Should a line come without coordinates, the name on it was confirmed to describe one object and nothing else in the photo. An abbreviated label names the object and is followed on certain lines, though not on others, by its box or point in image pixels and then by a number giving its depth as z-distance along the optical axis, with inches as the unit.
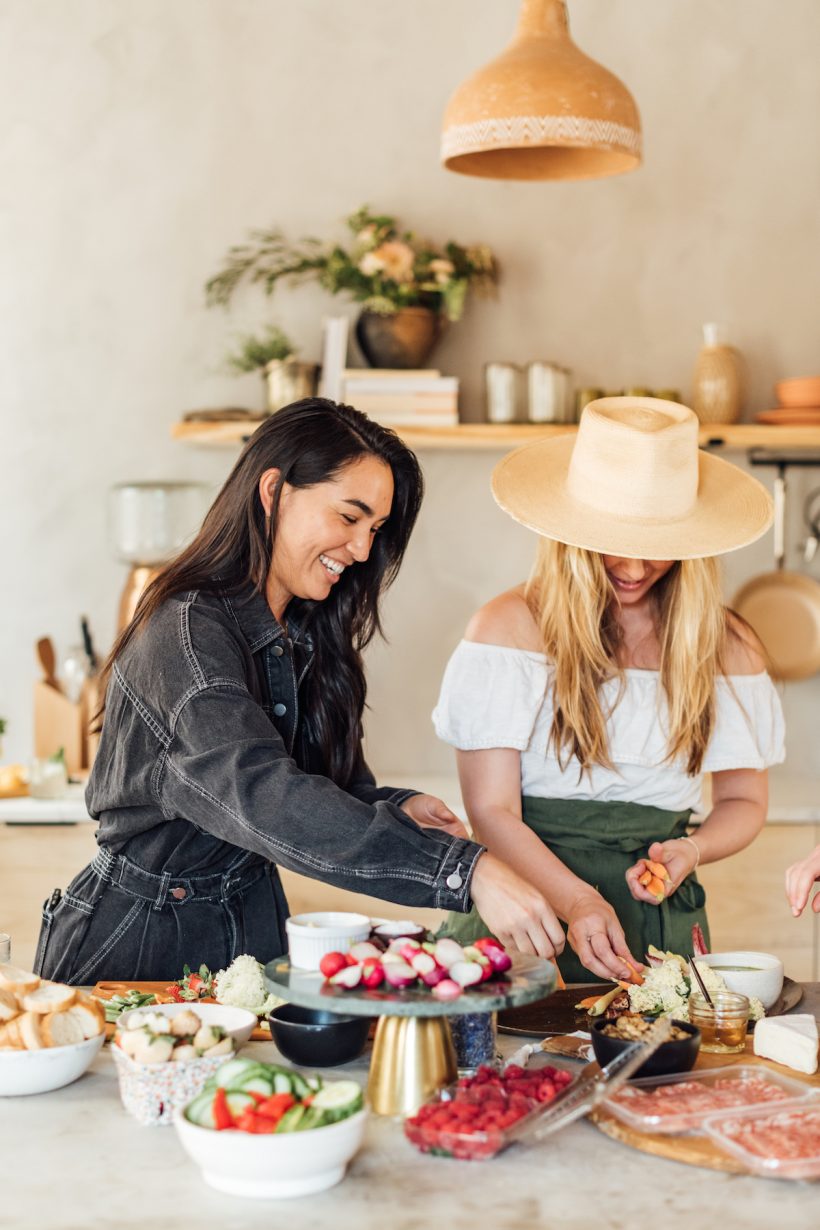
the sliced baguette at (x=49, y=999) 58.3
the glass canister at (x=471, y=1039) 59.5
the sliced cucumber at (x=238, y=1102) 49.1
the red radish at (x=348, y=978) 53.5
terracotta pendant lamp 88.4
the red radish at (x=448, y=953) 55.3
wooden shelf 141.3
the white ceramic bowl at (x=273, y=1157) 47.4
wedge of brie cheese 59.9
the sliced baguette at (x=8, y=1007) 58.2
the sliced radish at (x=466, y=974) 54.2
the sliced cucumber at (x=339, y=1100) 49.1
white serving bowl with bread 57.0
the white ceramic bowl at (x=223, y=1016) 59.3
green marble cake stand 52.7
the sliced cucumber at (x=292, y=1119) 48.3
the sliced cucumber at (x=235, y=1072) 50.6
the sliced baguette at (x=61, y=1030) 58.1
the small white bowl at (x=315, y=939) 56.8
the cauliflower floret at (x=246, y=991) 64.9
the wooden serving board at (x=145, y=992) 64.6
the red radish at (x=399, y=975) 53.7
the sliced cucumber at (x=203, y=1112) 48.9
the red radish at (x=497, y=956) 55.9
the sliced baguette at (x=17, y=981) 59.5
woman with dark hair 62.1
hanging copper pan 148.9
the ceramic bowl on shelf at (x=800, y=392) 143.4
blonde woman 86.4
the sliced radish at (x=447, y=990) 52.5
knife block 142.8
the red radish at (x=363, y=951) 55.8
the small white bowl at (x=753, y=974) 69.3
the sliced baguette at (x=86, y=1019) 59.4
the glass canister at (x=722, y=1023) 63.4
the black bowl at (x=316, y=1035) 59.5
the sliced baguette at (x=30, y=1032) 57.2
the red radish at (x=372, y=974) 53.9
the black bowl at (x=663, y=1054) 56.7
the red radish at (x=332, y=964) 54.8
